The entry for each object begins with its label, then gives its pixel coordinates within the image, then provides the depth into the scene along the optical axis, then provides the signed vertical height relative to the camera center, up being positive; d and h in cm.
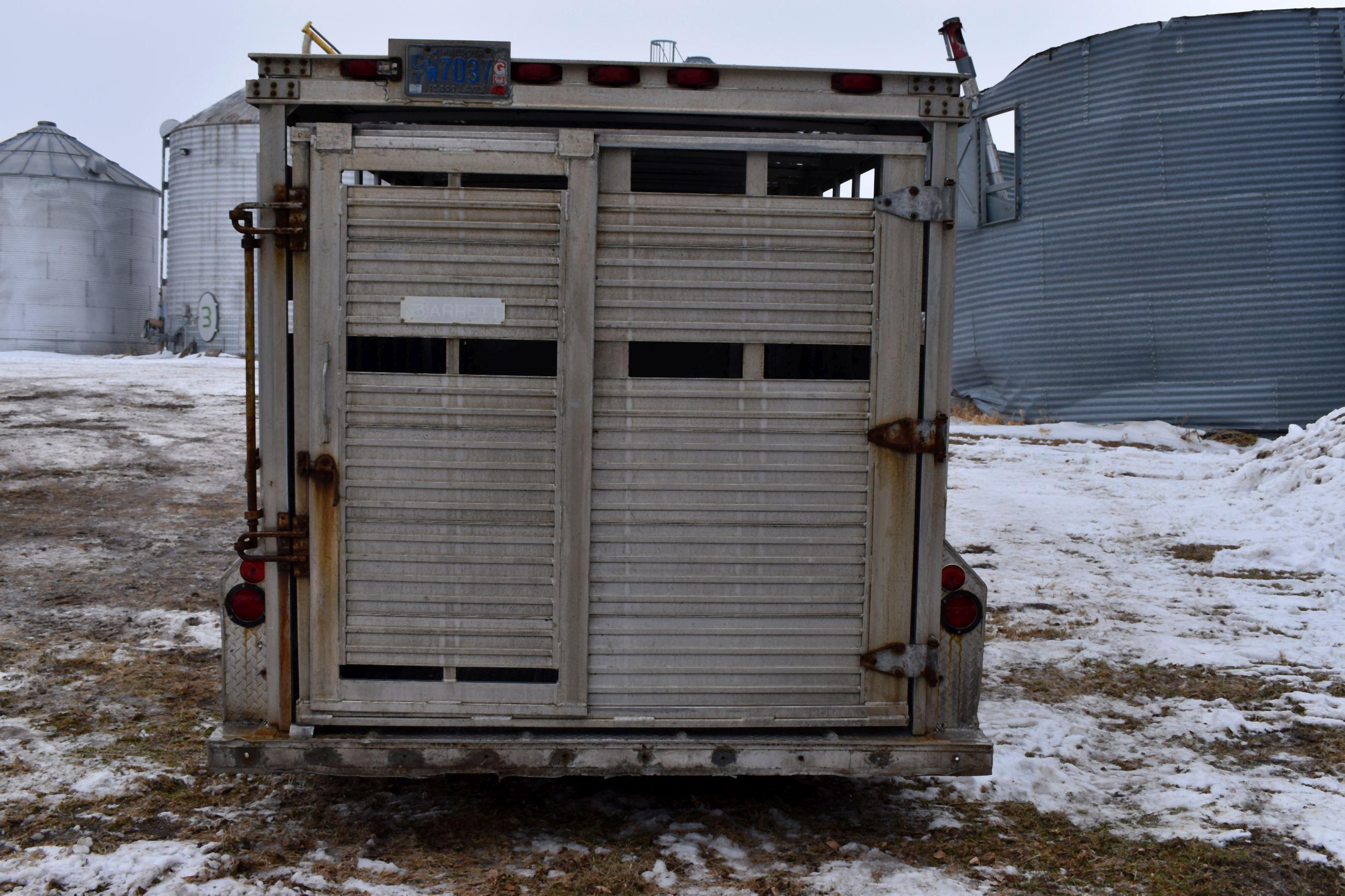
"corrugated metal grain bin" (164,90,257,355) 3031 +389
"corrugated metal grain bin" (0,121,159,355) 3114 +324
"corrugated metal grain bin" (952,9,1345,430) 1681 +256
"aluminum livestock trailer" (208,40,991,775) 389 -20
